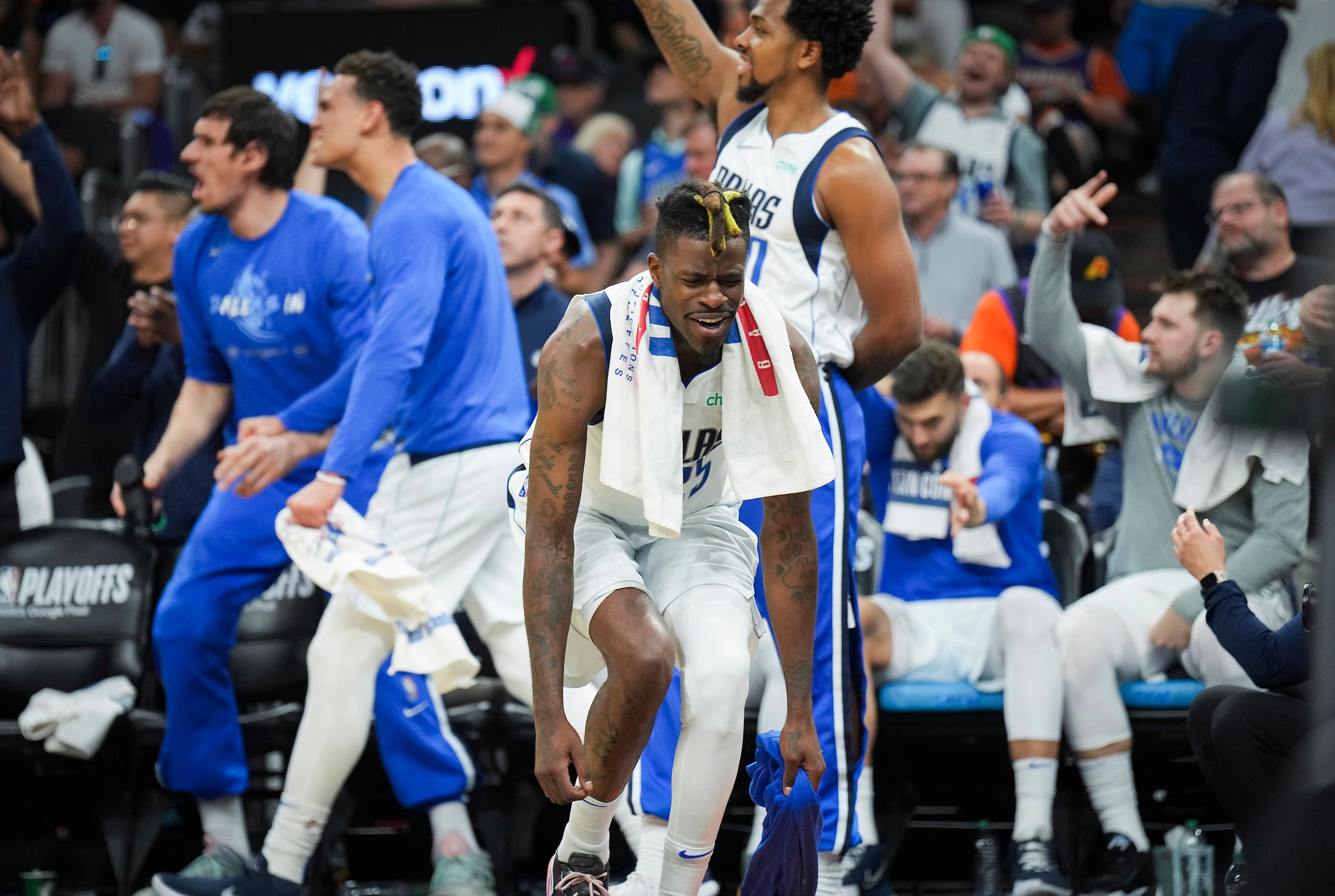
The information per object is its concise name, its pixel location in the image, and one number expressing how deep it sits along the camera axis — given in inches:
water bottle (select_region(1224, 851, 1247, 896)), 343.0
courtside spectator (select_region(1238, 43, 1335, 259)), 597.6
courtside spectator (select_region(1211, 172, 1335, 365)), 494.0
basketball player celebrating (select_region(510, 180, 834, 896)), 283.6
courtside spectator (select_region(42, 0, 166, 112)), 868.6
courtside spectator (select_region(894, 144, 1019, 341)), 597.0
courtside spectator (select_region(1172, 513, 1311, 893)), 346.0
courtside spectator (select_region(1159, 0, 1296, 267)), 654.5
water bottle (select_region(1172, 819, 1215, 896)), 385.1
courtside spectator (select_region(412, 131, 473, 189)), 638.5
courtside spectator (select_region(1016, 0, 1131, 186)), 786.2
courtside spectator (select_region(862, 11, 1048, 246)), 662.5
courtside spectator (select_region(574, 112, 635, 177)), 820.6
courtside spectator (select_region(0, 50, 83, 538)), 496.1
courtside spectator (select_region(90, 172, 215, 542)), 490.6
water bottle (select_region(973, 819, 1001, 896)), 405.7
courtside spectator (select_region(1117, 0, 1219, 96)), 765.3
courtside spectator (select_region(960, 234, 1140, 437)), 513.0
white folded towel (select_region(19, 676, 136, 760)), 427.2
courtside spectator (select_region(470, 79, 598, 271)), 681.0
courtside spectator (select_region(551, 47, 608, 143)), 846.5
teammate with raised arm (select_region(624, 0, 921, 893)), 337.7
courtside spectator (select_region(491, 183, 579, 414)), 533.0
